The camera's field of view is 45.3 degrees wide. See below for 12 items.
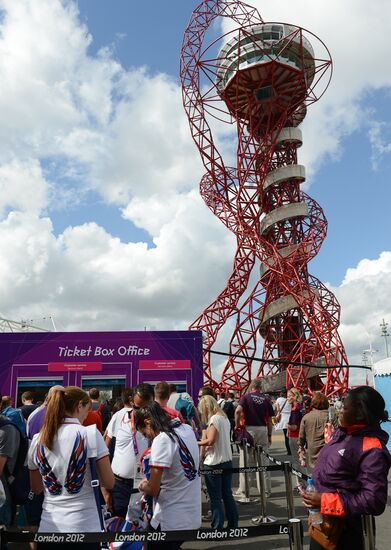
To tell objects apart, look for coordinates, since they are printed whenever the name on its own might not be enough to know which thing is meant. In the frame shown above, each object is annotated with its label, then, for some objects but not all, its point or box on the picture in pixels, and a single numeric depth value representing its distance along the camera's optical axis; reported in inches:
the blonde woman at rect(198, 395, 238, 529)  211.2
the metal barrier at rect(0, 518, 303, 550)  111.2
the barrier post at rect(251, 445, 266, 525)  244.4
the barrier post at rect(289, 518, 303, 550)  125.9
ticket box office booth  444.8
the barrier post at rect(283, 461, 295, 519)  208.7
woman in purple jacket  98.3
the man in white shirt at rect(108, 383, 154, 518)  175.5
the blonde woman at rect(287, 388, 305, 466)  362.6
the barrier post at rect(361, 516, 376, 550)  114.3
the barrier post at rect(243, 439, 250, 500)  298.8
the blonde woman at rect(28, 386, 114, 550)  113.2
